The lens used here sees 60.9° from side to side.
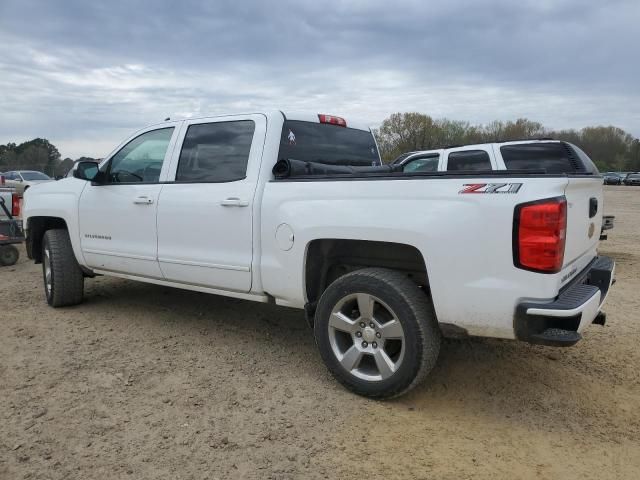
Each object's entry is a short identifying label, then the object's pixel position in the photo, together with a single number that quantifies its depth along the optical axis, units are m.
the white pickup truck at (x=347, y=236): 2.97
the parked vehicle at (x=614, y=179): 61.66
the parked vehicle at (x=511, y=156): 7.58
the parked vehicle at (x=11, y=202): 9.78
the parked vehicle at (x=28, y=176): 22.58
